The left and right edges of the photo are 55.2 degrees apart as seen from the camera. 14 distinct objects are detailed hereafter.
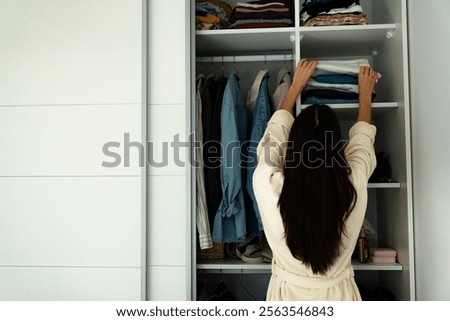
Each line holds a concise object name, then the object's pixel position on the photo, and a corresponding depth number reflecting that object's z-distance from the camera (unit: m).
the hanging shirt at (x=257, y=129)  1.92
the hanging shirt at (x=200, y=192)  1.90
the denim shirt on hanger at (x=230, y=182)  1.88
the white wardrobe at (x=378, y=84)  1.87
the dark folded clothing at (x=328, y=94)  1.90
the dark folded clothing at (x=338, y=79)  1.91
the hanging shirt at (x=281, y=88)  1.98
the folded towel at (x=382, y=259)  1.95
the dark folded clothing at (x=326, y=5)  1.92
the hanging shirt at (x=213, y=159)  1.96
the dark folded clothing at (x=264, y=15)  1.98
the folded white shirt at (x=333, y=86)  1.91
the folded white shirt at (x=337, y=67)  1.90
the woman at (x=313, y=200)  1.46
